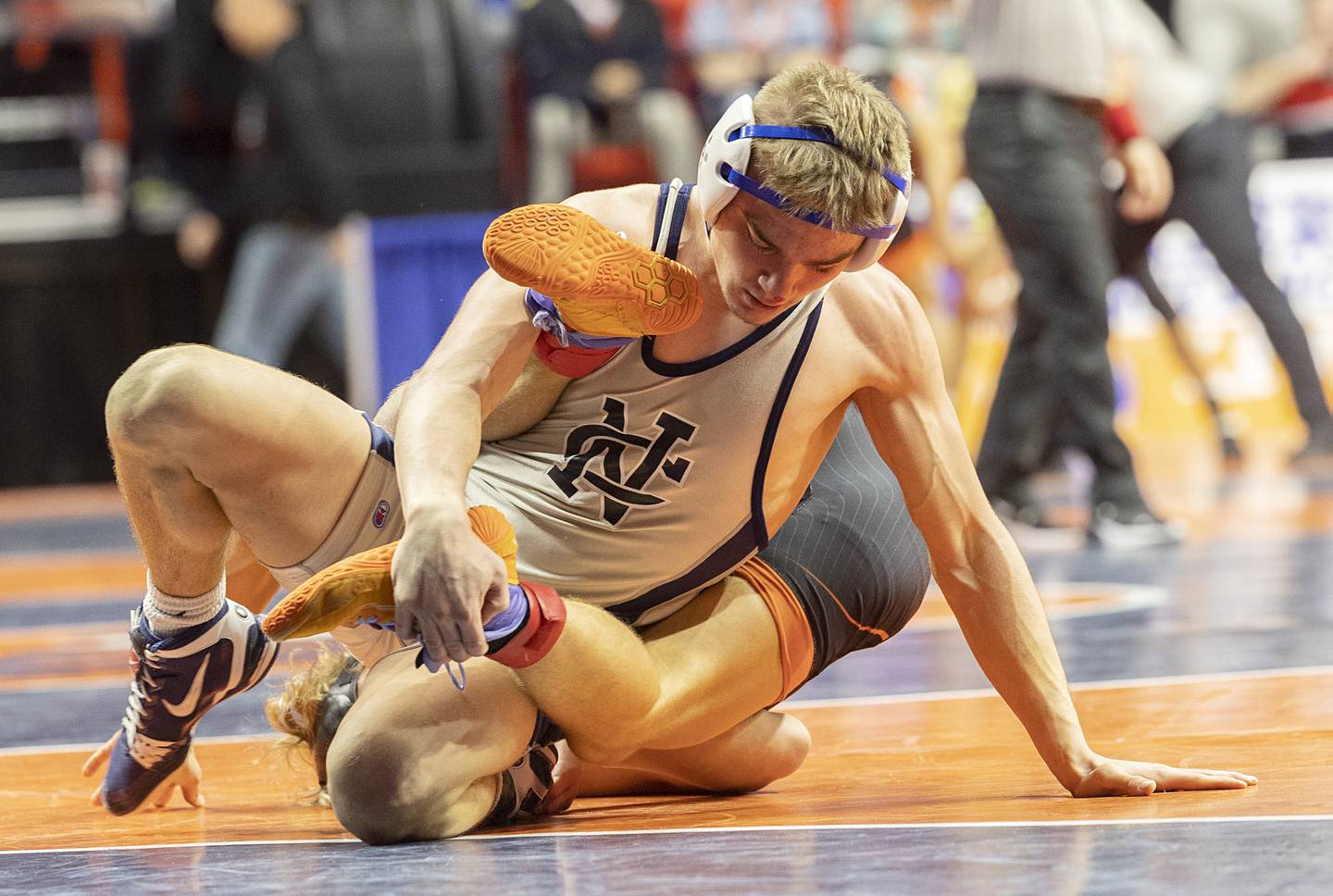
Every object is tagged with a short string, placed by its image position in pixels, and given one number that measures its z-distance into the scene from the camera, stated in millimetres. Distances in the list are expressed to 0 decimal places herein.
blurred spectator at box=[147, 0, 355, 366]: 18733
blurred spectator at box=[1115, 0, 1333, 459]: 14873
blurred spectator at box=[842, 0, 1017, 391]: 17449
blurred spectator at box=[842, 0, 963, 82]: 18763
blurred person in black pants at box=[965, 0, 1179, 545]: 12305
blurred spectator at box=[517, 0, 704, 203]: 20002
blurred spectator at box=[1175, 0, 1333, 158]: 20199
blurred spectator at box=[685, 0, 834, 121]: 22480
